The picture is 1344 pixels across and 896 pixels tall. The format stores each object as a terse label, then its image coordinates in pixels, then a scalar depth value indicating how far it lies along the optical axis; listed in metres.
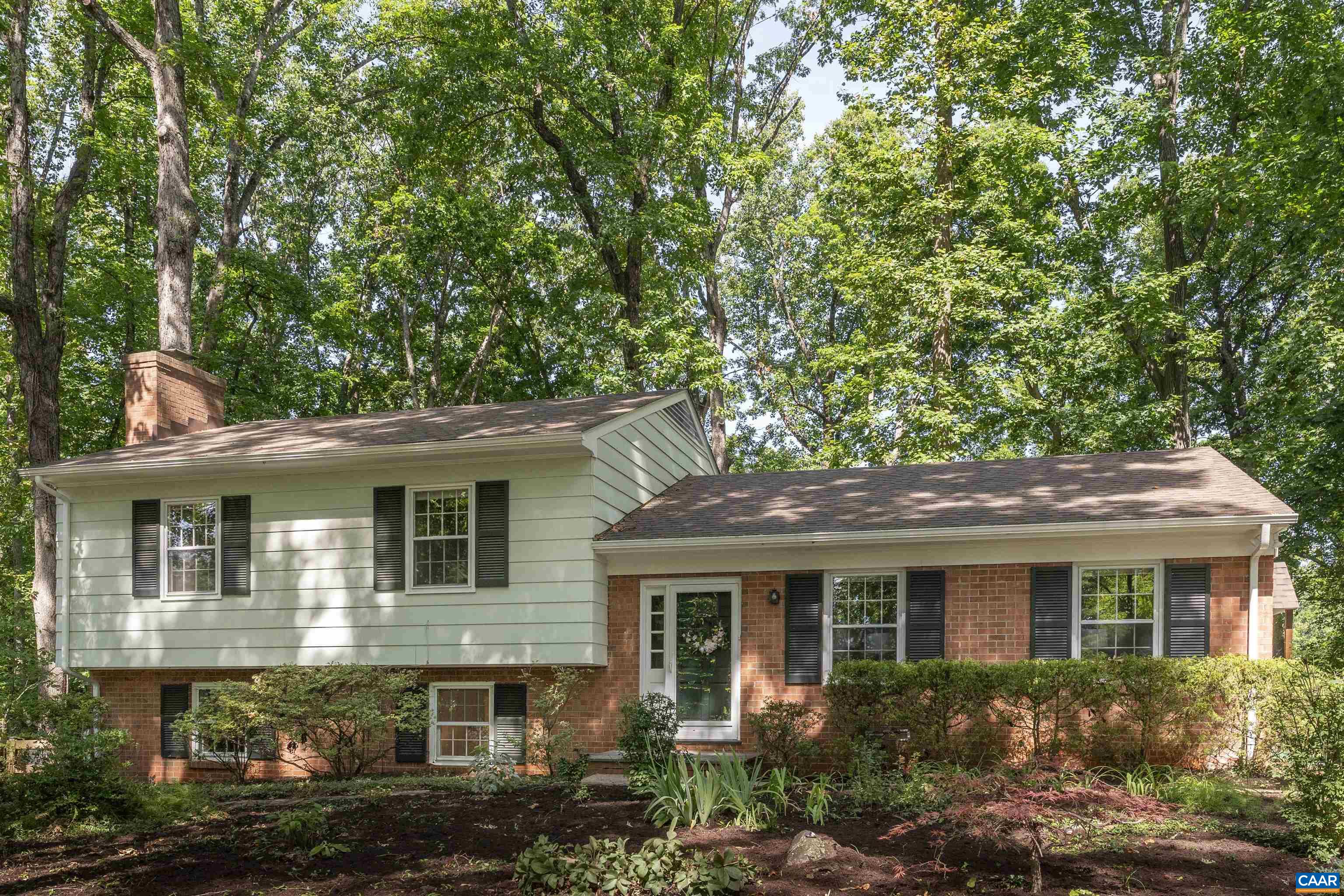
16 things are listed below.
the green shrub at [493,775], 9.56
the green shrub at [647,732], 10.16
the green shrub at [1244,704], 9.00
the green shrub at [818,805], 7.35
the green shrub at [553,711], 10.55
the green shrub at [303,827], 6.93
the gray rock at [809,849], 5.93
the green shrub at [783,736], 9.98
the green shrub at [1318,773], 5.69
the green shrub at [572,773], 9.60
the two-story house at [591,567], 10.66
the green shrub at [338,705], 10.12
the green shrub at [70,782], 7.96
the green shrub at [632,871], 5.45
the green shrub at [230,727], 10.27
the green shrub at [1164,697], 9.27
